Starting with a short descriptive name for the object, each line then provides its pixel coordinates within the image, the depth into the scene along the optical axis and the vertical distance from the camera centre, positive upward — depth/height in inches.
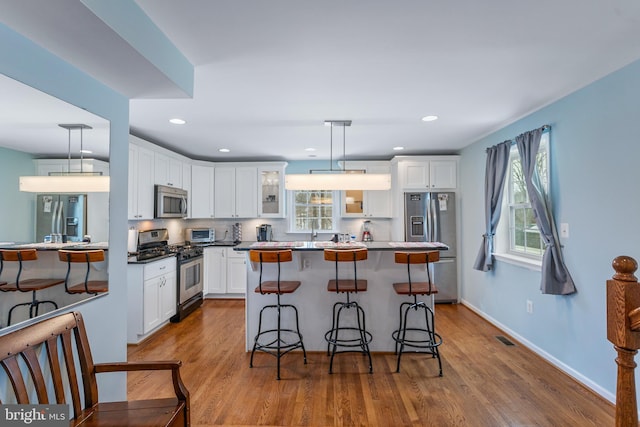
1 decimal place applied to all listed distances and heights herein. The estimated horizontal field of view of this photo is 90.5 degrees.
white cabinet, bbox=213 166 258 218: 216.7 +17.8
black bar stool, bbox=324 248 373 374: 110.3 -36.6
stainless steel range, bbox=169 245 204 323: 167.0 -34.3
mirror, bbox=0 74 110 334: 56.6 +9.6
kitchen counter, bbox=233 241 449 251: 120.6 -11.3
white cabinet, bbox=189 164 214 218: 208.4 +17.9
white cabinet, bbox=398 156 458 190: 195.5 +26.9
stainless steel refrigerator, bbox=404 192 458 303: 191.3 -6.3
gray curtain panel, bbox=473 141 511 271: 145.0 +10.9
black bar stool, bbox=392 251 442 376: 109.9 -35.6
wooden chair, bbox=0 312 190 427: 53.8 -30.4
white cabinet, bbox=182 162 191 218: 198.1 +25.2
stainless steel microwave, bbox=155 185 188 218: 167.0 +9.1
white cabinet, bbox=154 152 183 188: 169.0 +26.9
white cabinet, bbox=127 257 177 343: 136.1 -35.8
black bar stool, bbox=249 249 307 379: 110.7 -33.2
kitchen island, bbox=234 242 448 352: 127.6 -31.8
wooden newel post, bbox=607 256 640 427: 39.3 -14.5
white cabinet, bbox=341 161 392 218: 212.7 +13.2
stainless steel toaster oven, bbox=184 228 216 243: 215.0 -11.6
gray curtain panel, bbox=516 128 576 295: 109.2 -2.7
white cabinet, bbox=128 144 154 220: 146.9 +17.5
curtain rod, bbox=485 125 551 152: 115.3 +33.0
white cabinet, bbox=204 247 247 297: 204.4 -33.6
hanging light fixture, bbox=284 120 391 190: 137.0 +16.0
